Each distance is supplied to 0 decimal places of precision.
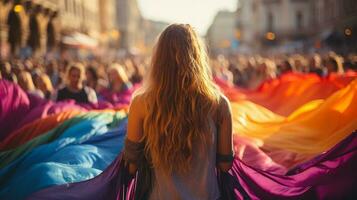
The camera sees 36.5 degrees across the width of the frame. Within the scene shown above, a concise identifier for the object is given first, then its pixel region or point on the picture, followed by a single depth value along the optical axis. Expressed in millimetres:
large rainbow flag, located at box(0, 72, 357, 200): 4207
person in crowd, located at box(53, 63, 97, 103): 9016
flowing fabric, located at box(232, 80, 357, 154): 6465
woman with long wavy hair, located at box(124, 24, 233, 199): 3428
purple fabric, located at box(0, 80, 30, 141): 7340
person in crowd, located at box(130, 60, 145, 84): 15112
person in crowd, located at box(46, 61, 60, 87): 14281
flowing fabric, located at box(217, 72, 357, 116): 10211
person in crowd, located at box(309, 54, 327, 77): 12815
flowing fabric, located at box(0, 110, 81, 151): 6879
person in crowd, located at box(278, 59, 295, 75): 14172
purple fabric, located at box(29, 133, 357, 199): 3971
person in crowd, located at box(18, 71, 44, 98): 9734
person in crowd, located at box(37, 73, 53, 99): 10633
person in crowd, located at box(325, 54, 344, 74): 11422
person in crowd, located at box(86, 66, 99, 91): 11516
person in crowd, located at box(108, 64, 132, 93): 10680
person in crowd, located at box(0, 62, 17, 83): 10163
